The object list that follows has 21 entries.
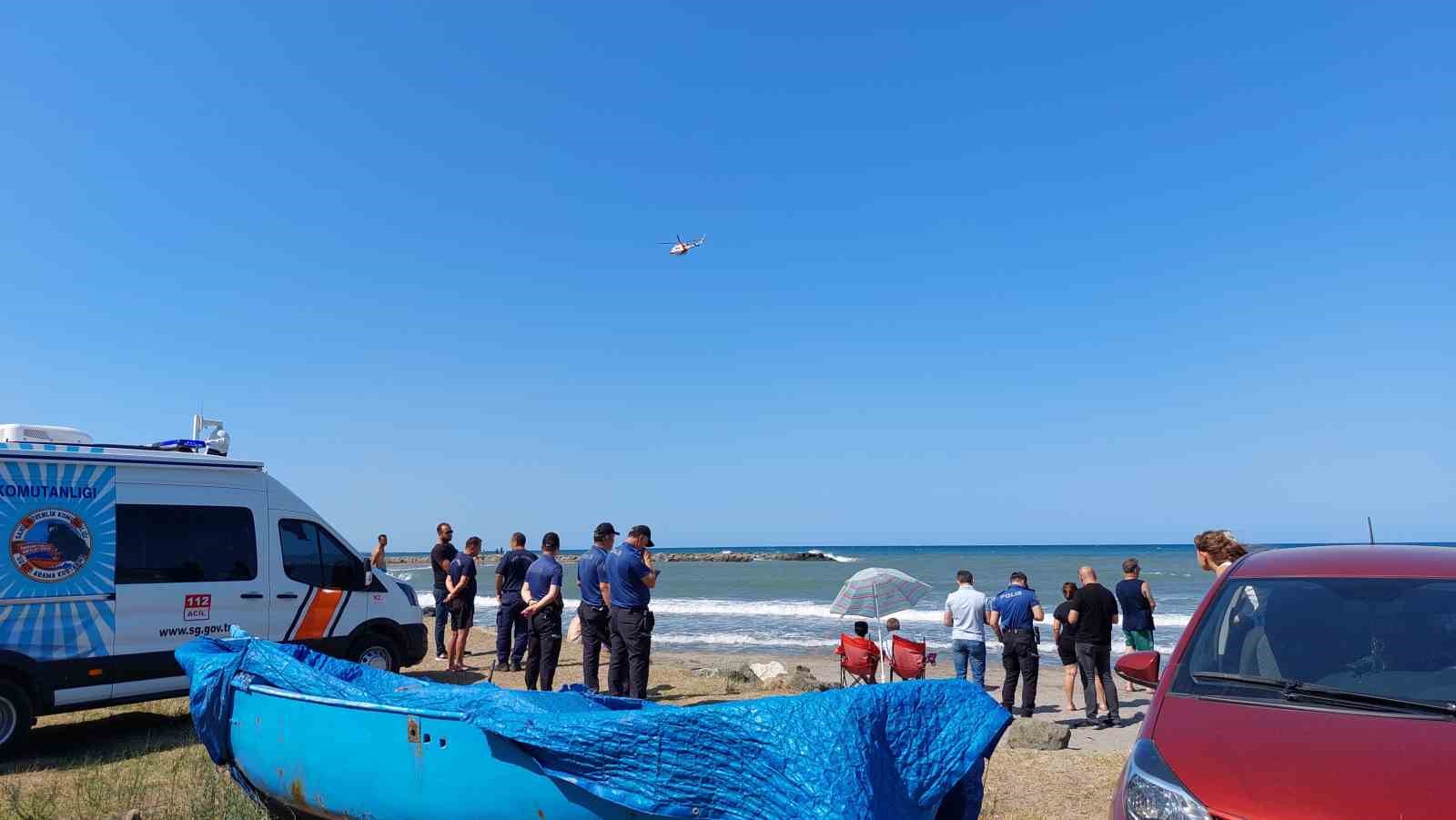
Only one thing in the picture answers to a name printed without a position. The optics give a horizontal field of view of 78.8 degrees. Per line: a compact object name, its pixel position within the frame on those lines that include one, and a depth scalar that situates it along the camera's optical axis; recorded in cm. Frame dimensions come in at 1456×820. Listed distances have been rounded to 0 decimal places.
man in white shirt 1094
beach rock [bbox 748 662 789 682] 1433
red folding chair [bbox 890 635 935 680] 1032
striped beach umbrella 1280
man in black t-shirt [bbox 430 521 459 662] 1282
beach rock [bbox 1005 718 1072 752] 848
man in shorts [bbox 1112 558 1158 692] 1080
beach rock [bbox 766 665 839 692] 1248
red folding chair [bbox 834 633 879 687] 1049
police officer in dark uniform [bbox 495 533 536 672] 1145
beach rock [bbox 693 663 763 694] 1211
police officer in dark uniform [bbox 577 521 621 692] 920
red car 294
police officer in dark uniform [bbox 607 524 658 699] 858
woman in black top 1142
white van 704
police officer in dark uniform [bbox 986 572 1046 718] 1066
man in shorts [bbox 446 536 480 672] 1162
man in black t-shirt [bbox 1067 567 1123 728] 1032
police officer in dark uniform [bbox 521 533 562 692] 946
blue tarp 360
